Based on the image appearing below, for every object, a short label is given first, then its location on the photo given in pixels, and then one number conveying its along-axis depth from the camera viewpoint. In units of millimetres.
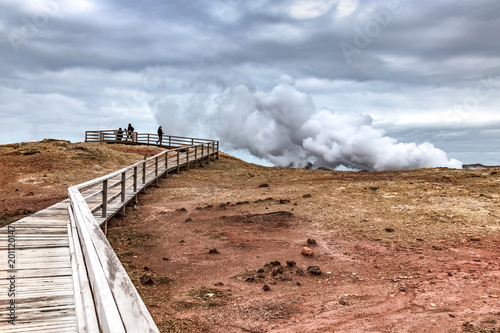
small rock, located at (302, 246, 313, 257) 7906
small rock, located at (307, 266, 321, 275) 6867
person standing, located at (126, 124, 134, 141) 39875
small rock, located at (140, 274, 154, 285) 6535
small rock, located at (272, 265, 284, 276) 6801
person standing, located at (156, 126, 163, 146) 38031
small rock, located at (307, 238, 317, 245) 8602
